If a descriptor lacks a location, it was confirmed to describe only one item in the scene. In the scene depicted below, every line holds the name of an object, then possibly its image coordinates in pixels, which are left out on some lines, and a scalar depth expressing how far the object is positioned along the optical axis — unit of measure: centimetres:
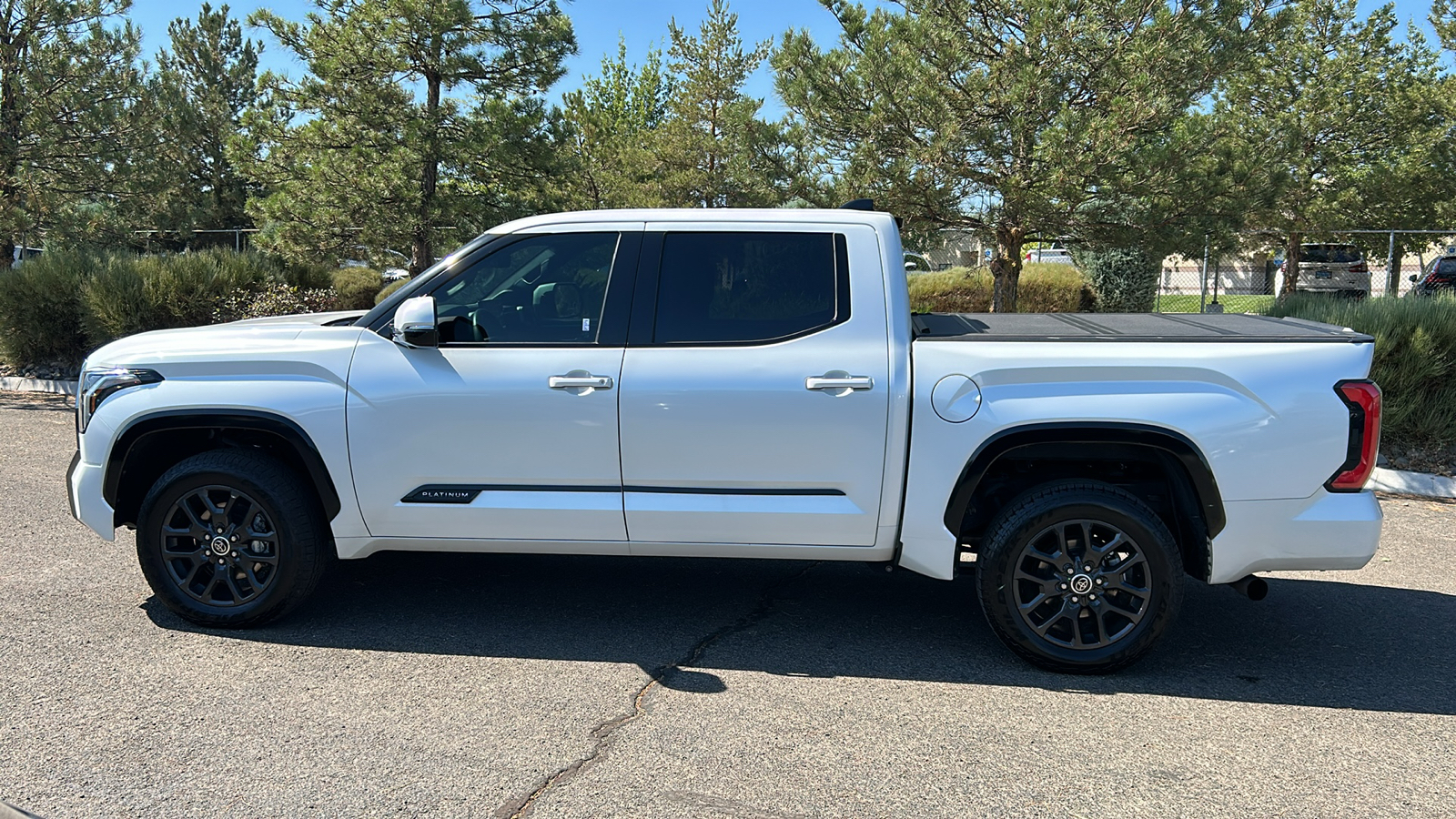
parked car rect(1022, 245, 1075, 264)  2427
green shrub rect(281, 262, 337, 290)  1571
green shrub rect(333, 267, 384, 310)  2005
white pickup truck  427
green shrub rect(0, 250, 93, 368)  1307
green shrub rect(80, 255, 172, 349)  1264
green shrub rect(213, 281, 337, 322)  1325
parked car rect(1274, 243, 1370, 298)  2553
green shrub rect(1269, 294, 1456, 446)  884
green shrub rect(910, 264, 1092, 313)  1922
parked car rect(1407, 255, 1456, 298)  2407
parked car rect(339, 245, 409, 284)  1511
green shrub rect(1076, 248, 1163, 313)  1972
